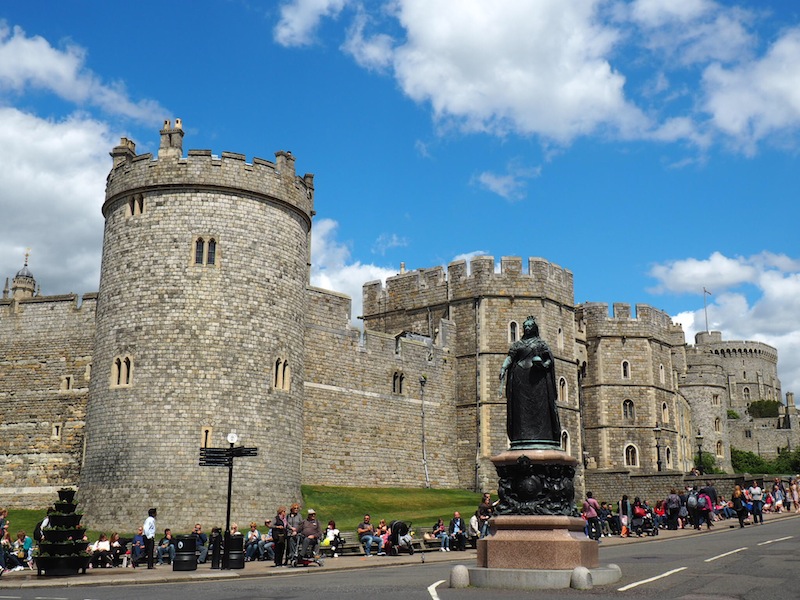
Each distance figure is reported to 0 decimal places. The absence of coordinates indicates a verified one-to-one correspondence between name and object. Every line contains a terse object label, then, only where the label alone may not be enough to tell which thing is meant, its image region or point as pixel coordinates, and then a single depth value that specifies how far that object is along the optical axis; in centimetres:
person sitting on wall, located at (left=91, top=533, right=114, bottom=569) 2073
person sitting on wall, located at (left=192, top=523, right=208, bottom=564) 2134
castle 2733
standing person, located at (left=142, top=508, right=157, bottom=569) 1981
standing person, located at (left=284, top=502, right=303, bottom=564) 1956
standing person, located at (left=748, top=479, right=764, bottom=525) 2780
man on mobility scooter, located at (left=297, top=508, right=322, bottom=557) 1948
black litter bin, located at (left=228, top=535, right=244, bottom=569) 1928
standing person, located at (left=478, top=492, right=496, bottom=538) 2272
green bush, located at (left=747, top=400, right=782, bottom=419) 11249
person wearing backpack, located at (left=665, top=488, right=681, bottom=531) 2856
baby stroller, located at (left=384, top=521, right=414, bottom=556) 2272
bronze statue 1469
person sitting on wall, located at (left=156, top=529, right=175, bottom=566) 2106
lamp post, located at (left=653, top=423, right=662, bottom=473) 4479
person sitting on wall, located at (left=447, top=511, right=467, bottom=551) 2395
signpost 1952
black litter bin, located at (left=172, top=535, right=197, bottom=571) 1864
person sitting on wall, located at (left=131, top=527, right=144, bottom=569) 2068
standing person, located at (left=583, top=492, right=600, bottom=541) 2366
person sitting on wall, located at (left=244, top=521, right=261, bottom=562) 2238
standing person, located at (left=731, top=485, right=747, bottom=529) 2684
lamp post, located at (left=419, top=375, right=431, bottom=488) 3931
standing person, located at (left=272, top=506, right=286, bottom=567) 1989
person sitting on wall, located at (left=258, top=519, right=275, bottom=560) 2236
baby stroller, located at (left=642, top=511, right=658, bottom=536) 2664
